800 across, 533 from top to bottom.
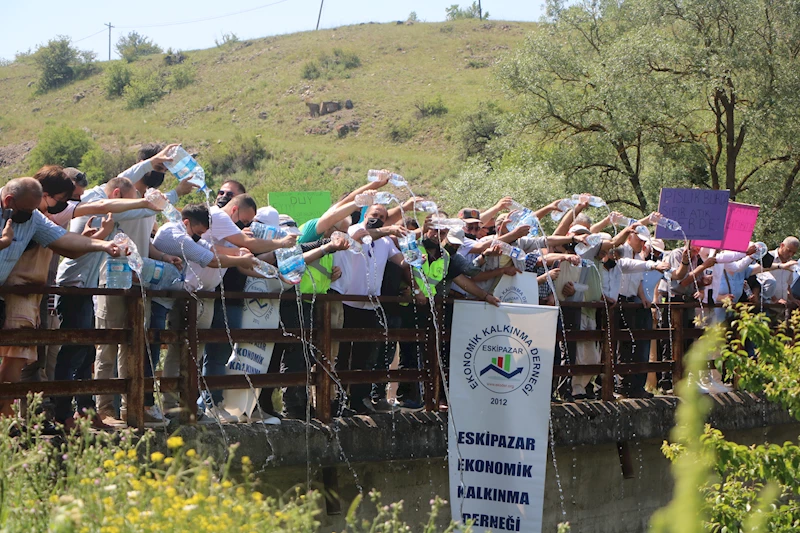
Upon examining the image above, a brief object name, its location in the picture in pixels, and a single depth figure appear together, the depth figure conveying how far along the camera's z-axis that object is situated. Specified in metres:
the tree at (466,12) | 102.19
